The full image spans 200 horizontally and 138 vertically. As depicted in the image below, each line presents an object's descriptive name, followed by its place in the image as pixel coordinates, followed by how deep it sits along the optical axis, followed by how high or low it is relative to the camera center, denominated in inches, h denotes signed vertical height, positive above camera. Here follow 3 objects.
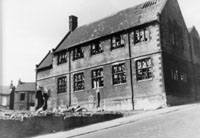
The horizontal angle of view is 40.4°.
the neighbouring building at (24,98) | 2386.8 +100.0
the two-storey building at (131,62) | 926.4 +170.7
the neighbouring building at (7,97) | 2473.3 +129.2
